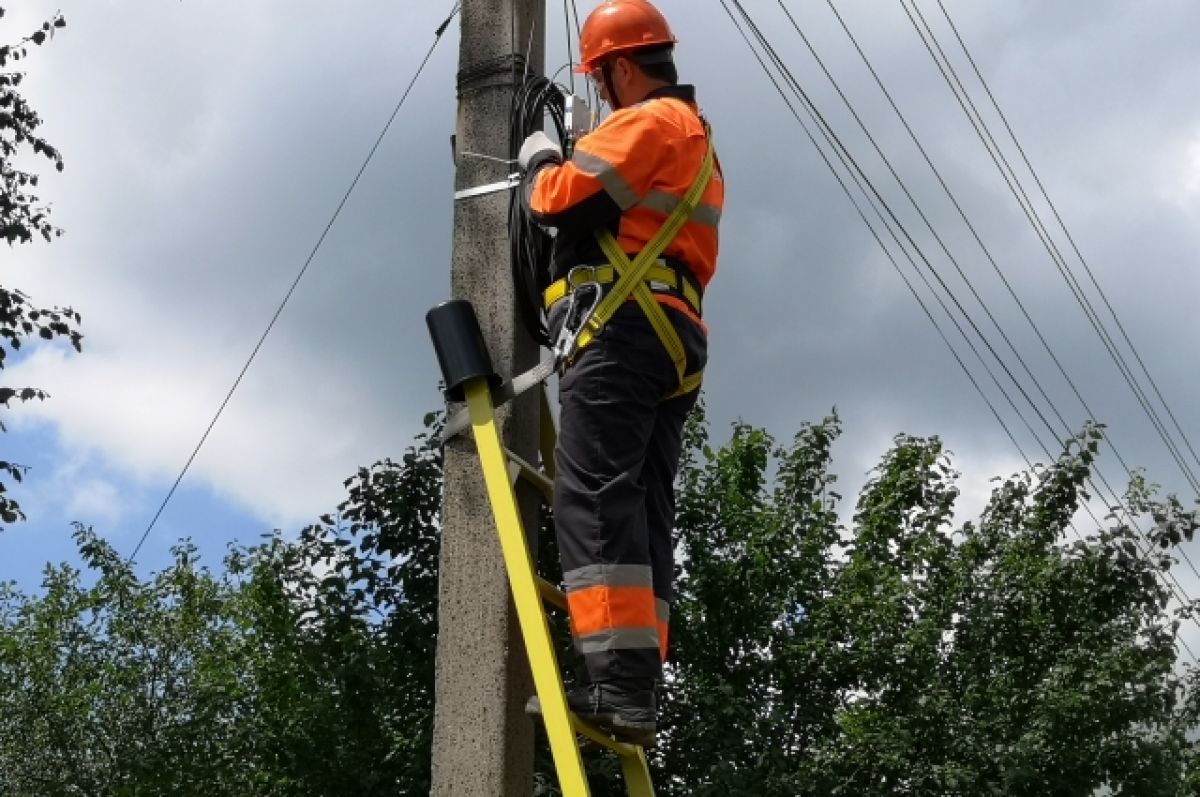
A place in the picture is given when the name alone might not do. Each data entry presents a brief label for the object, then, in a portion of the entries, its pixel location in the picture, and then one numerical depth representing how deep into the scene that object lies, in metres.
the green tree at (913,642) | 16.23
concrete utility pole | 3.82
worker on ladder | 3.62
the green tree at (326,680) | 14.19
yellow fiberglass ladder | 3.50
